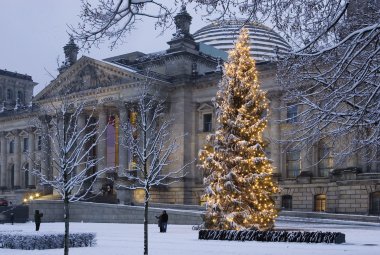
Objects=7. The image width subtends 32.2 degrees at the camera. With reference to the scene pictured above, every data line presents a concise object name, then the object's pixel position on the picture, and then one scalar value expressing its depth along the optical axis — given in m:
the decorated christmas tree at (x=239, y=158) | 35.47
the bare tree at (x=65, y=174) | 22.27
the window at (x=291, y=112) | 60.57
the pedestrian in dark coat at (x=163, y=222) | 39.49
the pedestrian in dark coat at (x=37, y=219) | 44.50
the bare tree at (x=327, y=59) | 13.70
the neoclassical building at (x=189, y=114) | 56.88
